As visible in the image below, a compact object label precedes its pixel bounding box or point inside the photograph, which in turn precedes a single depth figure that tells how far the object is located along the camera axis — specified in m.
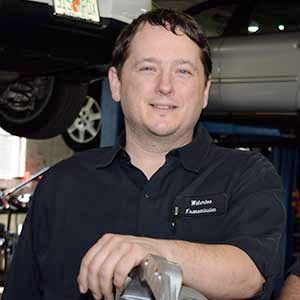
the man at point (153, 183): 1.55
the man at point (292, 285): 1.67
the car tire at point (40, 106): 4.60
